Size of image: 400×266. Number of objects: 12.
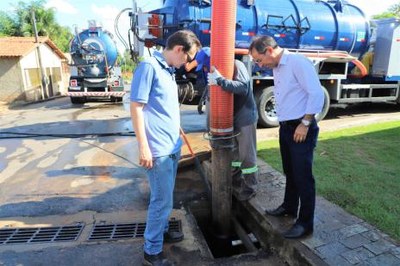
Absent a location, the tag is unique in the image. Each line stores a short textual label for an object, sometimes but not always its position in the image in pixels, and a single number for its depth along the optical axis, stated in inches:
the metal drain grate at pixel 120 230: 129.7
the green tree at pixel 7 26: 1366.9
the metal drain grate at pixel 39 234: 127.1
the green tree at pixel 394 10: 1644.3
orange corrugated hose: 112.8
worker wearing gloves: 130.2
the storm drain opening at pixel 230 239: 137.0
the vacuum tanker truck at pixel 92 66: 535.2
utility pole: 746.2
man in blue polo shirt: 95.5
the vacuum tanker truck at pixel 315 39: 273.9
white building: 678.5
